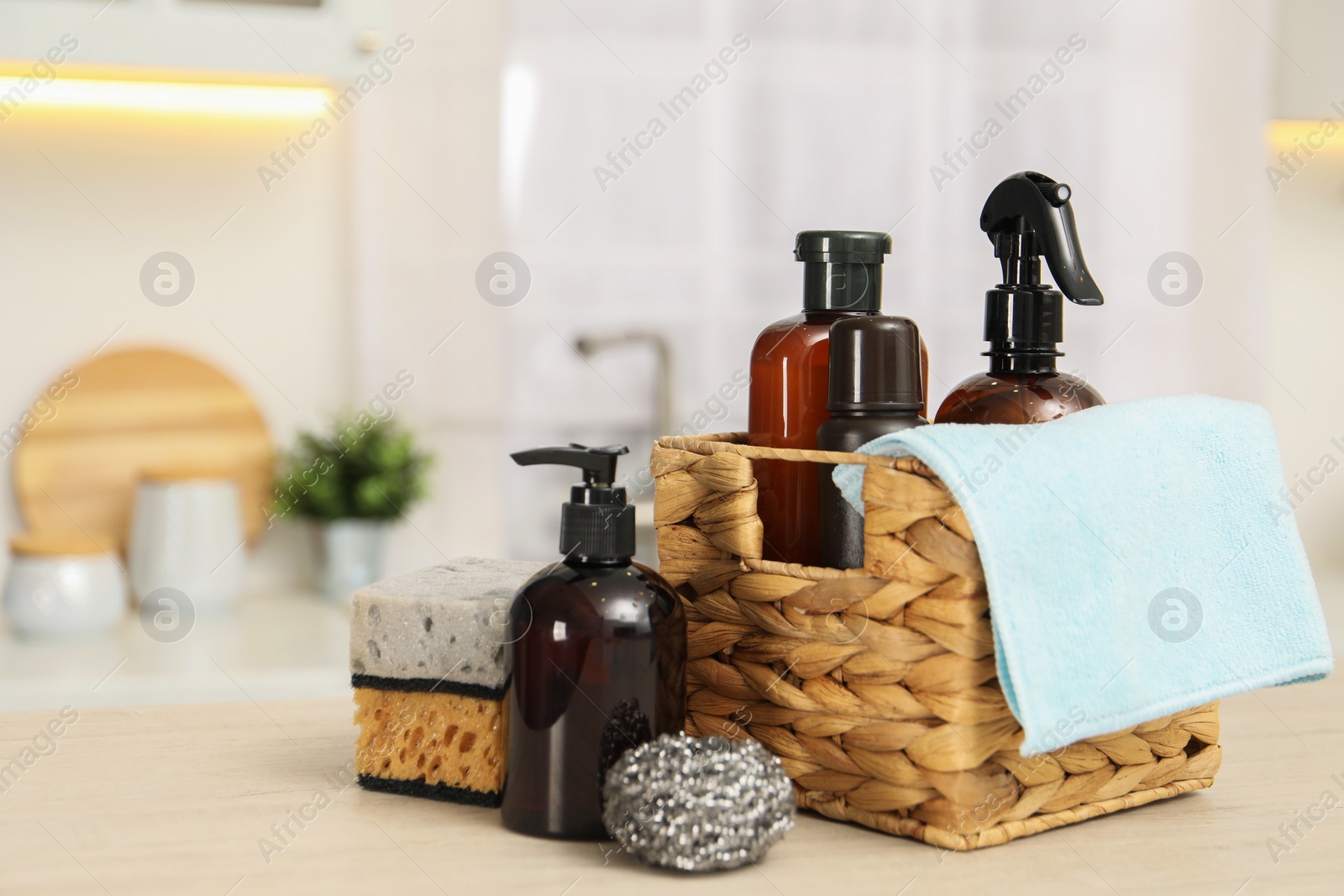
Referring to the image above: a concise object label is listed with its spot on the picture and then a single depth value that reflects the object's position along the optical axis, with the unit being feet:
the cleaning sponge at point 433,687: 4.21
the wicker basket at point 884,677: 4.10
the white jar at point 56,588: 7.39
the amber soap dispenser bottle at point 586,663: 4.07
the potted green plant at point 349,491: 8.51
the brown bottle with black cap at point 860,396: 4.24
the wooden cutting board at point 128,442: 8.11
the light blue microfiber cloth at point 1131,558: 4.05
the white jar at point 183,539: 7.98
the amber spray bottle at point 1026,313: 4.37
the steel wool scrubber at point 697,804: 3.97
